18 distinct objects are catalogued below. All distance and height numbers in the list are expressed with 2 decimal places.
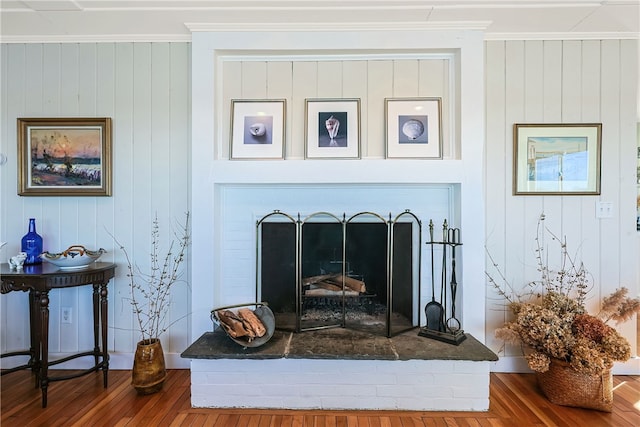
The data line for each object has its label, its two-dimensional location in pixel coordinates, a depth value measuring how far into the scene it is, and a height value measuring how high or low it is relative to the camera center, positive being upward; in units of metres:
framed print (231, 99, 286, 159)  2.30 +0.55
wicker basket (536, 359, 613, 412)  1.88 -1.02
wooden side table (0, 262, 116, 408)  1.91 -0.53
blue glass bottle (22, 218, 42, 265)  2.16 -0.24
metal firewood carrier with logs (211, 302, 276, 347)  1.93 -0.68
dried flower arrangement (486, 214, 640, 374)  1.87 -0.65
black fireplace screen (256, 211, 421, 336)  2.32 -0.42
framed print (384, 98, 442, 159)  2.27 +0.56
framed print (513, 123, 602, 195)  2.30 +0.35
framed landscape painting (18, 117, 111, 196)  2.31 +0.36
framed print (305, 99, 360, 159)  2.28 +0.55
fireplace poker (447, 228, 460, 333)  2.13 -0.47
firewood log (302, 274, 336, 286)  2.34 -0.49
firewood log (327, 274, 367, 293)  2.32 -0.51
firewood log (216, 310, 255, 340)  1.92 -0.67
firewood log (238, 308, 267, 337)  1.96 -0.68
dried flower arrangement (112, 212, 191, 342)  2.34 -0.46
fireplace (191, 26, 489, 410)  1.89 +0.21
